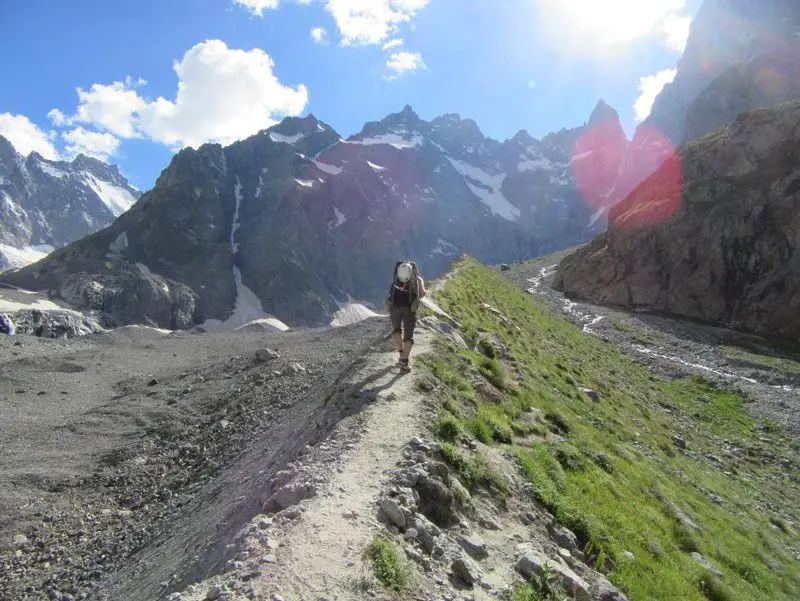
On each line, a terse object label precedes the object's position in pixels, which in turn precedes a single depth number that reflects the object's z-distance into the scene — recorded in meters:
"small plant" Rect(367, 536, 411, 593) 5.56
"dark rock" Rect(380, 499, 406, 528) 6.71
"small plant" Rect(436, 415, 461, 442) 9.79
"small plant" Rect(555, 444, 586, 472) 11.62
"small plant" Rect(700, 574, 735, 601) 9.75
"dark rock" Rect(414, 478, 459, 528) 7.42
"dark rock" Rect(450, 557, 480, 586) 6.27
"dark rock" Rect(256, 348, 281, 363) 32.06
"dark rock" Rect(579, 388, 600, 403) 21.12
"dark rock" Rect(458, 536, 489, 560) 7.03
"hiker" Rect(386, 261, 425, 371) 13.29
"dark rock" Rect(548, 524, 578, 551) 8.44
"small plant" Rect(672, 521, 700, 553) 11.25
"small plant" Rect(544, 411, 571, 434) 13.88
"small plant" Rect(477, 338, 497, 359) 17.91
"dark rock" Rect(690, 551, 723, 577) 10.58
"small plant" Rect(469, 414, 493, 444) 10.76
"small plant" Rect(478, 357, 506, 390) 14.89
